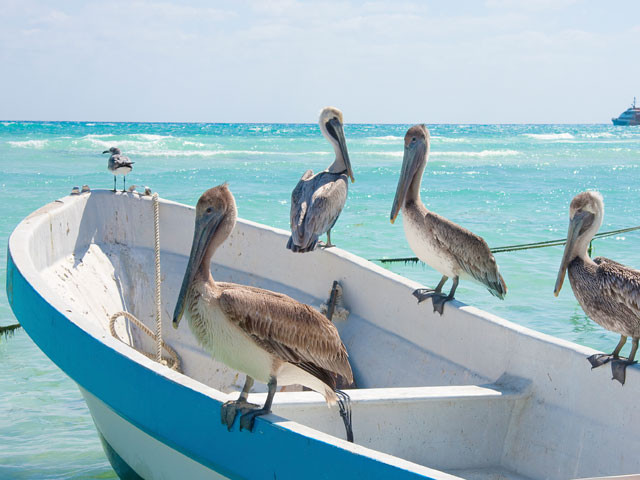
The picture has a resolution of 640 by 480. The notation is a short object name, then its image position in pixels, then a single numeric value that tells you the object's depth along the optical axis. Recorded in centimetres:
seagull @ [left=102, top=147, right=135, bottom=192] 685
